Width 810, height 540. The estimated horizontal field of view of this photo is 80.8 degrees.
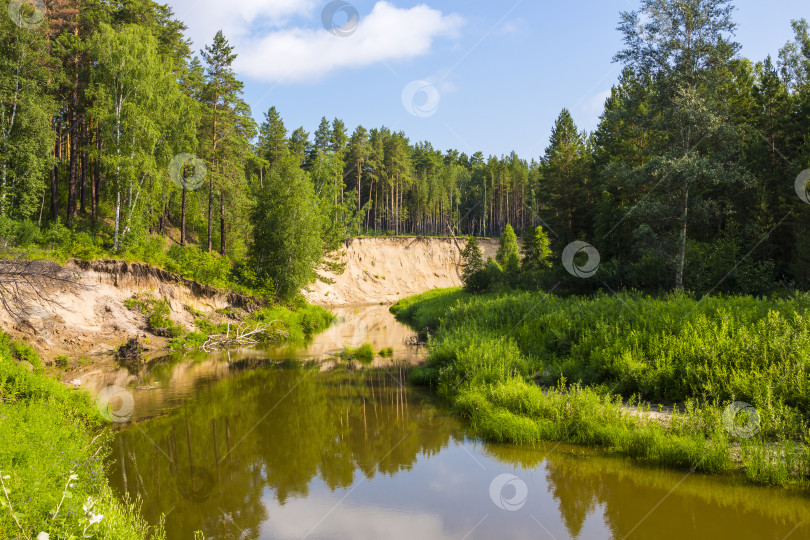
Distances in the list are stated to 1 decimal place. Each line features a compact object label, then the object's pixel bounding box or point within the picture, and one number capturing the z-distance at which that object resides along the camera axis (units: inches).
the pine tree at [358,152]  2979.8
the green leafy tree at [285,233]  1461.6
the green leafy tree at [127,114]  1130.7
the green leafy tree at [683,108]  836.0
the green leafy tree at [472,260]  1835.1
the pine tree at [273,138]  2503.7
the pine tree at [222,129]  1529.3
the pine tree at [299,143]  2901.1
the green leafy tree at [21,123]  1050.7
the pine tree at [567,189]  1496.1
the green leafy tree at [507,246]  2480.4
